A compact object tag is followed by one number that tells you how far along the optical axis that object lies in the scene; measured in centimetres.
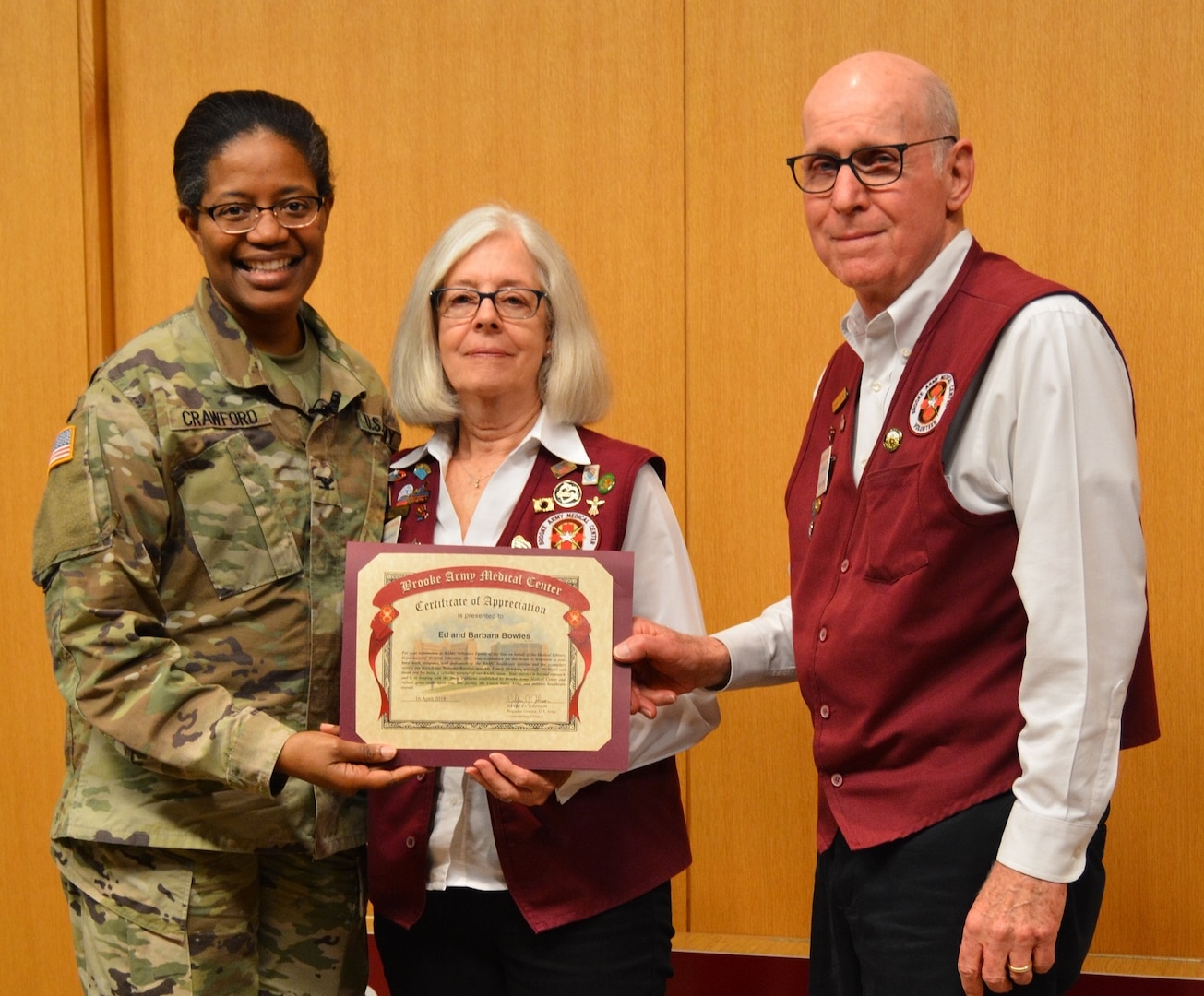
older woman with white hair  183
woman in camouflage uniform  168
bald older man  141
